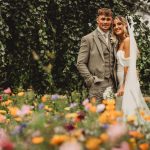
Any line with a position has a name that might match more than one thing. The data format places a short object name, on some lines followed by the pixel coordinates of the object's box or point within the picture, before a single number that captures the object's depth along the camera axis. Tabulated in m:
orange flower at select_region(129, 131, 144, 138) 2.53
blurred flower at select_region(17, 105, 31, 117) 2.73
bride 4.66
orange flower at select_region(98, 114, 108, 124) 2.65
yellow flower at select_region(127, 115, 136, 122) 2.93
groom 4.79
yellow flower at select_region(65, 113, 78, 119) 2.92
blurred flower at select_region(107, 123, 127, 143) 2.03
